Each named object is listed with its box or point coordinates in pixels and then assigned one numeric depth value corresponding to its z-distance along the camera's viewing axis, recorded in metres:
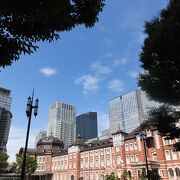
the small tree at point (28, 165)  53.81
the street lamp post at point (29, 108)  13.82
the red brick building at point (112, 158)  37.69
